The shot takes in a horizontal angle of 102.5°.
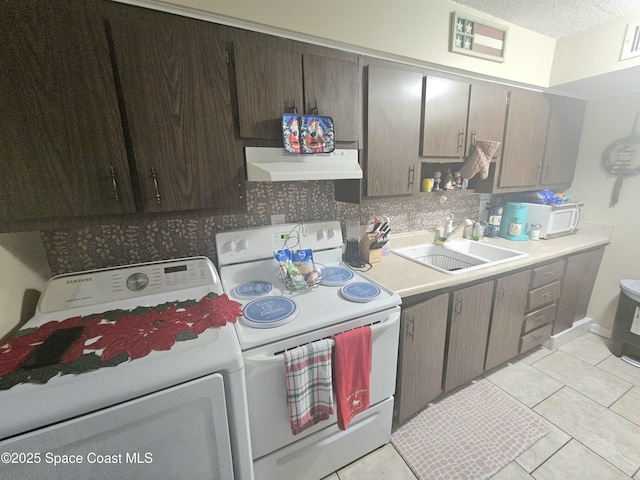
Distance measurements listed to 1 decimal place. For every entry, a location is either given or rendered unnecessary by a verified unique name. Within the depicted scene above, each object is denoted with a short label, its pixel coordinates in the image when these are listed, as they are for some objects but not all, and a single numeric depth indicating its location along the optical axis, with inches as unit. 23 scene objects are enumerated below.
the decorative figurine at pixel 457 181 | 76.5
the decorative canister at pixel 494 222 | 89.7
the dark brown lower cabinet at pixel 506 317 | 66.9
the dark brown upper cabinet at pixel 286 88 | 43.4
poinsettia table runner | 28.5
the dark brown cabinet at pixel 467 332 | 60.0
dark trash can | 77.9
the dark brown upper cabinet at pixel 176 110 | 36.9
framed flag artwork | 62.5
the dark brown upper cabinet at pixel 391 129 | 55.0
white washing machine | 24.3
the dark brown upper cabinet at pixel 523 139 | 75.0
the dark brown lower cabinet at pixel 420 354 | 53.3
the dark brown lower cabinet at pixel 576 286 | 82.4
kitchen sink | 73.7
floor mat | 53.0
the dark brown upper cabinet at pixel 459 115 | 61.9
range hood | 43.7
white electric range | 39.3
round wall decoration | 81.9
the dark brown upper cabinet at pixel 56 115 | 31.9
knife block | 66.9
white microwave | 85.5
